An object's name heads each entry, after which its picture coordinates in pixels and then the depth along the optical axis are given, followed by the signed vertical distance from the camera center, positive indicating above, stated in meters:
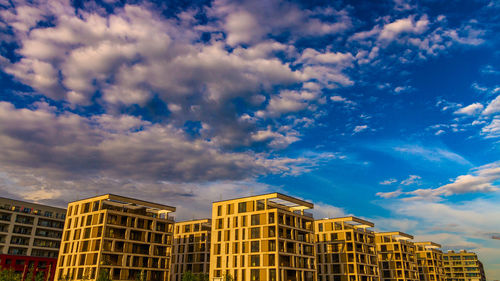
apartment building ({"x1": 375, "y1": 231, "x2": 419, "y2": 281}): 131.38 +10.34
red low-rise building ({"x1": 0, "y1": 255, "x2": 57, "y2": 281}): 110.11 +5.58
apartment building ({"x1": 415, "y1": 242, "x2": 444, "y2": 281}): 158.00 +11.09
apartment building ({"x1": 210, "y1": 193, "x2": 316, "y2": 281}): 82.50 +10.15
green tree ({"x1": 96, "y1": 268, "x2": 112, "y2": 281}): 77.81 +1.76
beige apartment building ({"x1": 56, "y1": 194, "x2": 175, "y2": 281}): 86.25 +10.03
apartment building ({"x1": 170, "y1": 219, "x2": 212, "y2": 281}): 120.69 +11.55
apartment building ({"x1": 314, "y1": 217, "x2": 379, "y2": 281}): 108.00 +10.24
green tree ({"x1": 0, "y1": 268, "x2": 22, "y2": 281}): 80.38 +1.50
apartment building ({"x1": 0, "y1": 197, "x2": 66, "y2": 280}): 112.88 +14.08
